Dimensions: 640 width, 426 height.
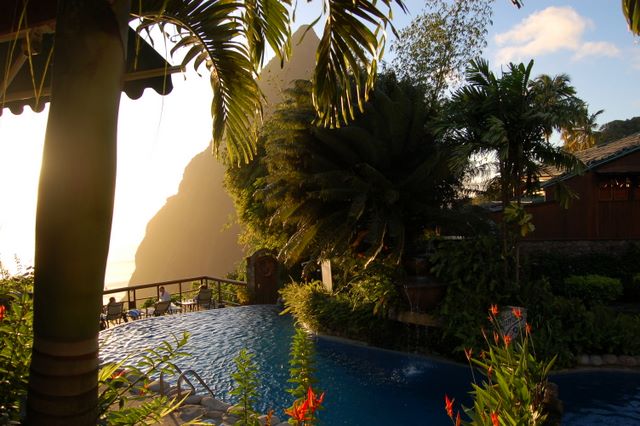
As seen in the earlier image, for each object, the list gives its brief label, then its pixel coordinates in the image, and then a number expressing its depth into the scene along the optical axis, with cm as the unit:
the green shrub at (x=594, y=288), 1258
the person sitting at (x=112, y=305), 1294
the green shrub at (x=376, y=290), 1002
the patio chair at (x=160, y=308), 1416
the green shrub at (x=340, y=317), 1026
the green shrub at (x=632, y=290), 1346
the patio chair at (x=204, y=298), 1564
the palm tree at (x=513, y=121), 934
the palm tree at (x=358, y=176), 1062
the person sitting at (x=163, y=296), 1509
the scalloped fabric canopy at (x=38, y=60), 305
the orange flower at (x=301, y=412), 178
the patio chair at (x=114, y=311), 1284
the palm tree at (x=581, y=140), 2500
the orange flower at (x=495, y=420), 181
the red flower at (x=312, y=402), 188
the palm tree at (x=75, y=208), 155
